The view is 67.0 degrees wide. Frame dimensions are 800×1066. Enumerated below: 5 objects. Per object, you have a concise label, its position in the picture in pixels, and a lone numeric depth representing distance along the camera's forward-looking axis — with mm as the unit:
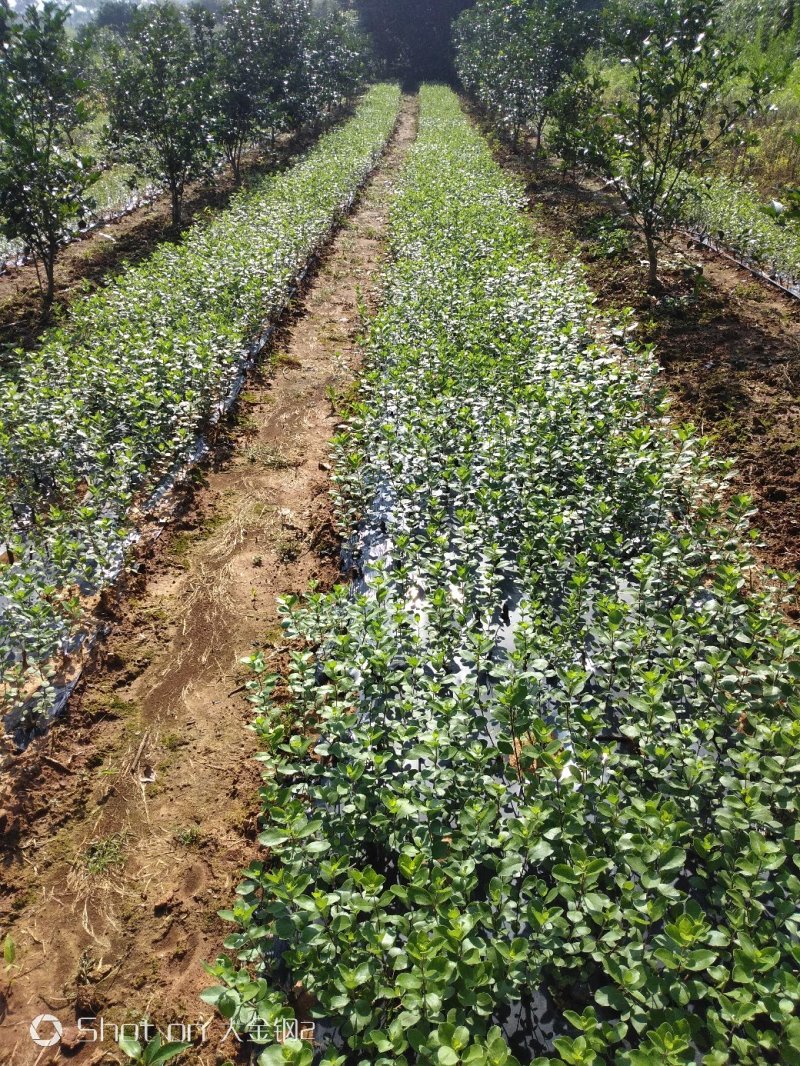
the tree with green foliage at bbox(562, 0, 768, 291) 7262
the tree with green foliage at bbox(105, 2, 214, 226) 11867
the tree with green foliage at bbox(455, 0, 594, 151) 15461
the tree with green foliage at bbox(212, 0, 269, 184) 15758
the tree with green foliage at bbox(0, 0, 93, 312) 8125
